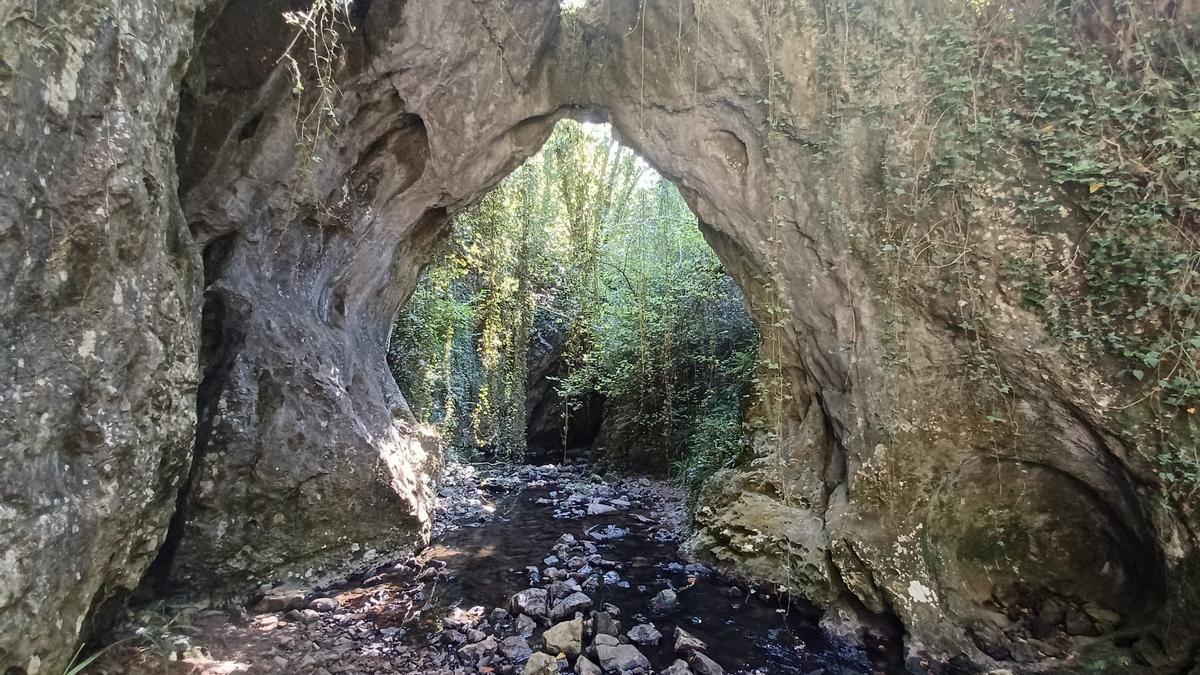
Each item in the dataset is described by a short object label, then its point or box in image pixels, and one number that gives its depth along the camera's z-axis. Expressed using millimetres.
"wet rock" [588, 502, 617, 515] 8625
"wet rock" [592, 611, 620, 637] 4711
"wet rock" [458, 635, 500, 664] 4375
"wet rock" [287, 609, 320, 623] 4828
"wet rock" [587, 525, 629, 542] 7417
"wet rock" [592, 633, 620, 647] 4500
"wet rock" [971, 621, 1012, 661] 4441
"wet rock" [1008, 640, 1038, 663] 4352
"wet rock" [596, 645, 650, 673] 4305
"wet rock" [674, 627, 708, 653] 4605
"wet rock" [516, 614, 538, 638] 4777
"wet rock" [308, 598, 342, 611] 5039
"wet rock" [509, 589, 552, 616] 5082
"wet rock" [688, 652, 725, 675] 4277
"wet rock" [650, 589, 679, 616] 5311
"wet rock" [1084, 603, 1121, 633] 4324
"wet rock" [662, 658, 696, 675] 4215
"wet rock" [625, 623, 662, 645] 4715
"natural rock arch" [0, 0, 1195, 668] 3324
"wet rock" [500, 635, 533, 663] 4383
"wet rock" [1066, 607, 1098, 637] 4395
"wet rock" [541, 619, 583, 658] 4465
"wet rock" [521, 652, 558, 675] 4105
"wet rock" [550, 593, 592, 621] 5066
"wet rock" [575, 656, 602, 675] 4168
